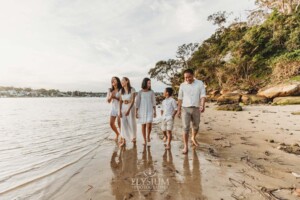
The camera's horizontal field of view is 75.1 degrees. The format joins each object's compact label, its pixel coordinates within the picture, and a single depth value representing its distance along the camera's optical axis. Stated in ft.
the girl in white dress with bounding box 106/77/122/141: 21.96
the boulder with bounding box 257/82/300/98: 51.49
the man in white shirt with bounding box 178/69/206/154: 17.06
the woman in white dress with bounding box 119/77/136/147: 20.66
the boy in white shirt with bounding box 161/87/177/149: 18.92
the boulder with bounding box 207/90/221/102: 83.36
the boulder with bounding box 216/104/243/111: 43.16
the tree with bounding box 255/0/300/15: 83.27
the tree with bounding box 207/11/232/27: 123.24
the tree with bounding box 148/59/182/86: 154.11
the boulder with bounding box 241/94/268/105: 55.52
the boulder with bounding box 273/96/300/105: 44.58
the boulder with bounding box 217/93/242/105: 62.13
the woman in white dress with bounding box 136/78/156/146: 20.14
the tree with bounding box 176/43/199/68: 144.66
